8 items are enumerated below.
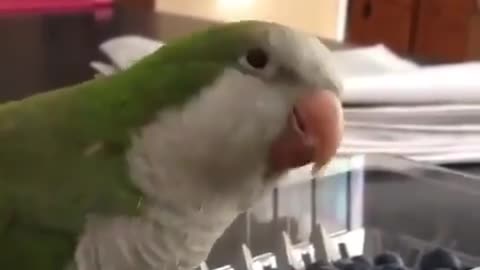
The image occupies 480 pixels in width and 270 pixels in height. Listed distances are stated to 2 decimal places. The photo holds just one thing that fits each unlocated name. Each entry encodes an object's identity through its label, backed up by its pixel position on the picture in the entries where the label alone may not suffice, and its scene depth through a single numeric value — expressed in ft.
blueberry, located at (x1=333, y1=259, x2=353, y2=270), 2.09
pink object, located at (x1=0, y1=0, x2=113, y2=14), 4.00
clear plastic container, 2.13
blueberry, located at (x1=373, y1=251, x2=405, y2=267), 2.11
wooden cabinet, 6.77
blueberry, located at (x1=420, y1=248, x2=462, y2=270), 2.10
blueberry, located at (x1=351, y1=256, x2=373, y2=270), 2.08
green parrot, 1.22
